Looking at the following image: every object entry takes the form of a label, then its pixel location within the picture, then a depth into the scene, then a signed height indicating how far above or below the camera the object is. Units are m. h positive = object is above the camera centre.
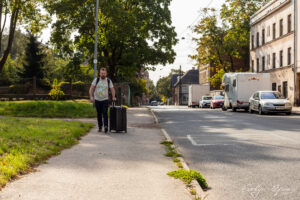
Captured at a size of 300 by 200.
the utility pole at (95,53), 23.62 +2.86
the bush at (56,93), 29.53 +0.37
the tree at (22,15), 25.34 +6.00
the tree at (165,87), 139.25 +3.85
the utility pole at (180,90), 109.93 +2.01
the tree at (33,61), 45.00 +4.35
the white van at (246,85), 27.14 +0.88
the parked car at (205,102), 47.84 -0.57
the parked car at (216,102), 41.31 -0.49
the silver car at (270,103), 22.69 -0.33
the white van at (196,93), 54.04 +0.65
